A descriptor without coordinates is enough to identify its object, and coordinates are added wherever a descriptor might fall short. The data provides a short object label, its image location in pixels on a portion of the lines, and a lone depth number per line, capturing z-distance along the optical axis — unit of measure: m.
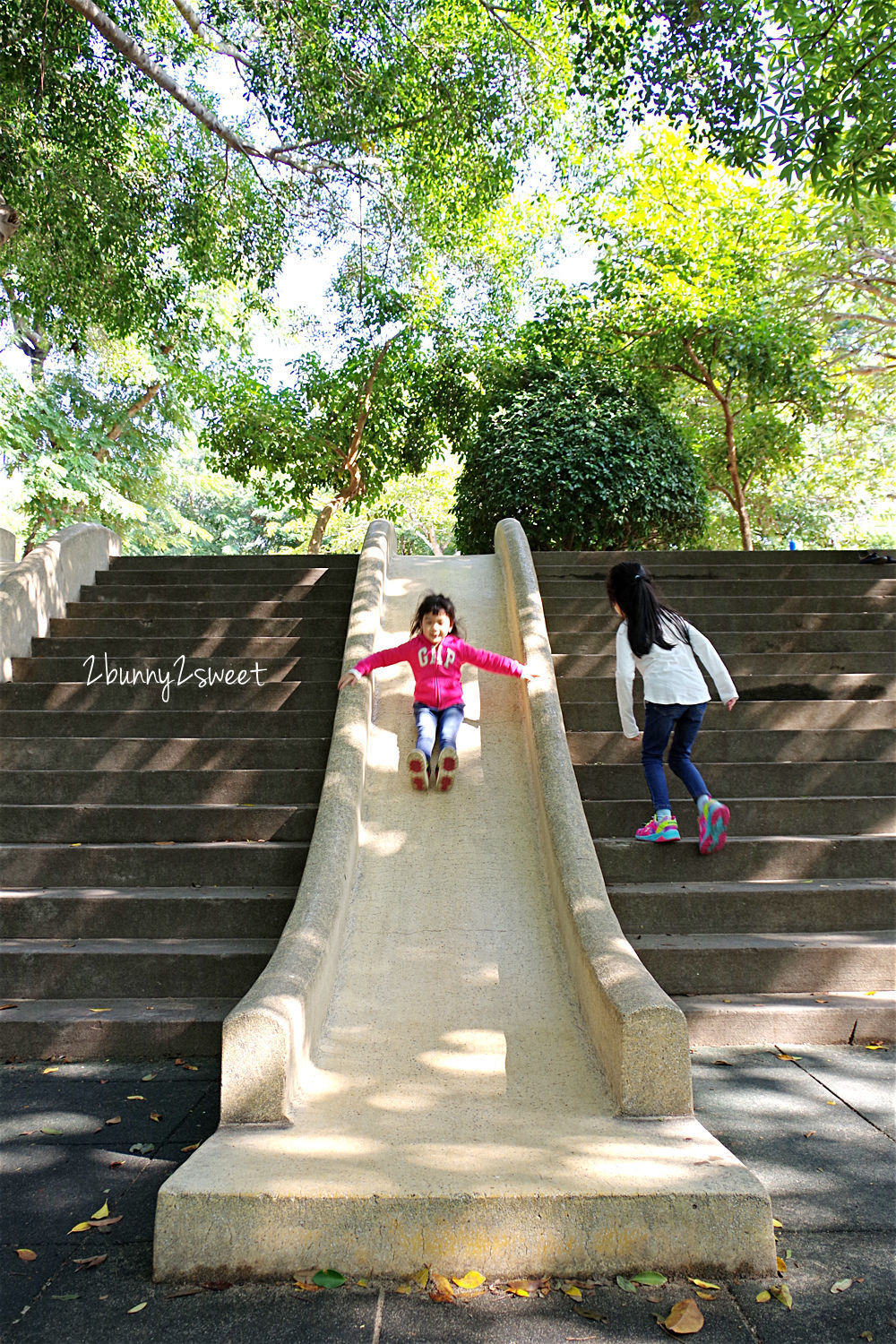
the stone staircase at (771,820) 4.15
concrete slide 2.43
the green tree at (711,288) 12.80
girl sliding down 5.54
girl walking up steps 4.83
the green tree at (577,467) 10.52
